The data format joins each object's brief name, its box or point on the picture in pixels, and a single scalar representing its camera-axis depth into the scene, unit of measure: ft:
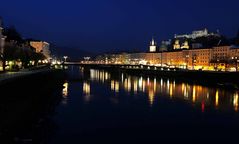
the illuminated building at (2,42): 152.93
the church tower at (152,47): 520.83
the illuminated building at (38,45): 403.13
